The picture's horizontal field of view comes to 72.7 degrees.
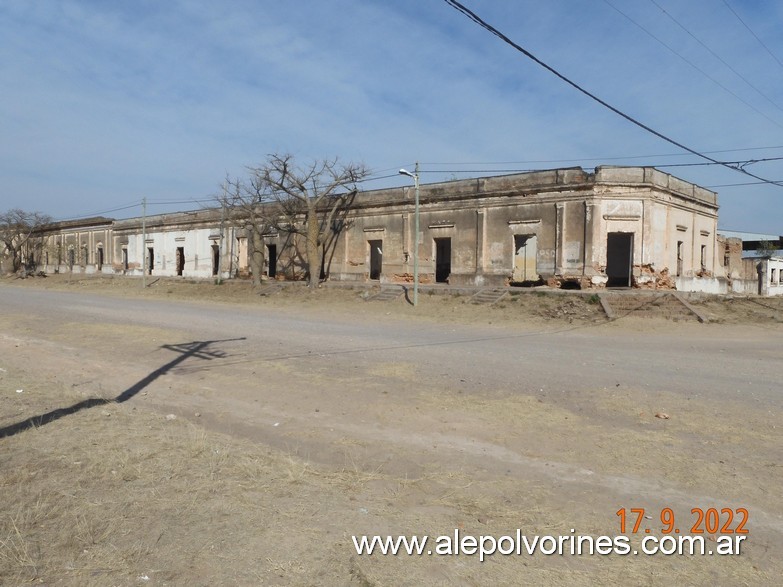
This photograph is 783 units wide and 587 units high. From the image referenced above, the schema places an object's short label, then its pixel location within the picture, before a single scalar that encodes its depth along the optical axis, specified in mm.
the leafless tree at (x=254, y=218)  32750
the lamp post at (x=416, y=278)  20719
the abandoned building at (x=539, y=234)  21641
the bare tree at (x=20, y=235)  53250
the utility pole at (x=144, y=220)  39344
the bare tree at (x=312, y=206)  28312
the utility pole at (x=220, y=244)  36344
